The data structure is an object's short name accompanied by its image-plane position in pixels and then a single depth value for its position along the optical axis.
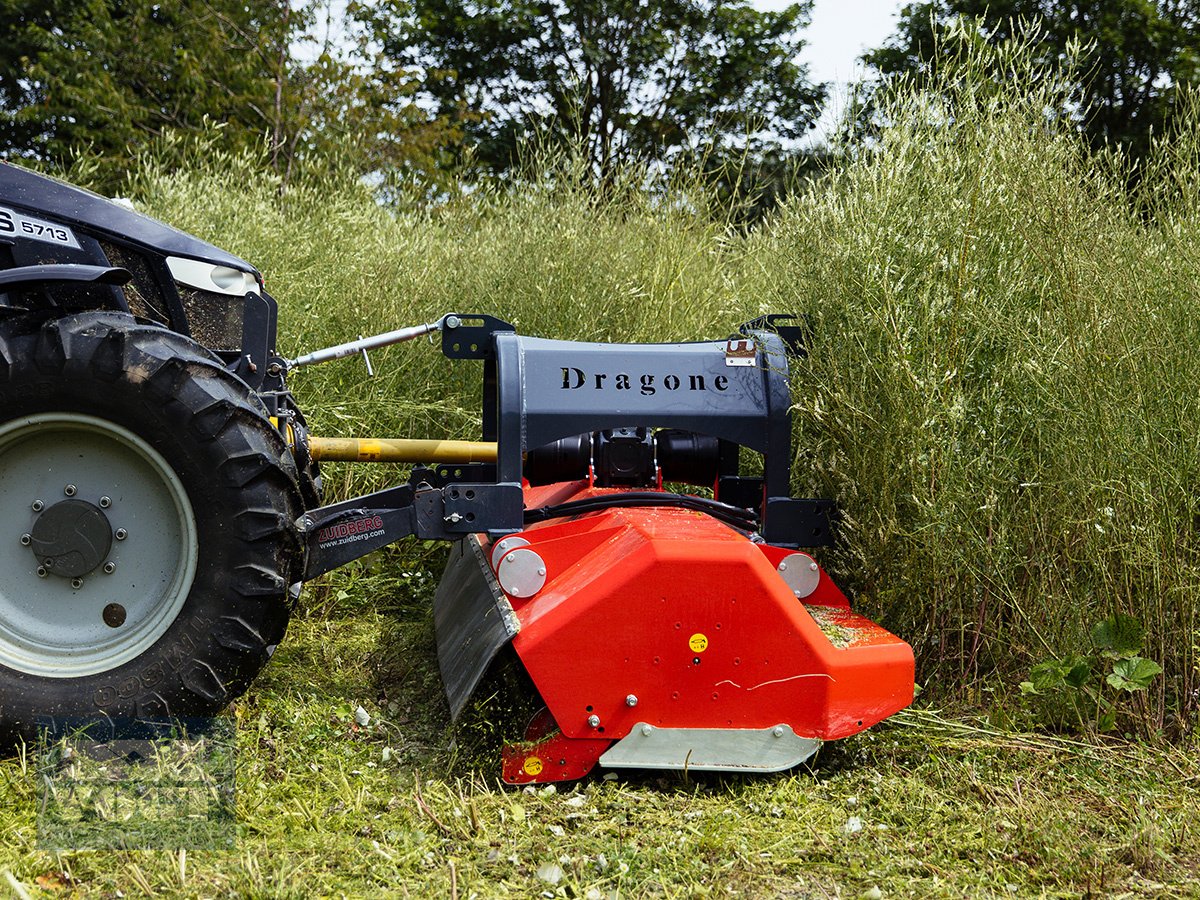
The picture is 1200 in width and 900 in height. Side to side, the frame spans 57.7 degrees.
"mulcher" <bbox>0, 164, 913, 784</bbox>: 2.71
